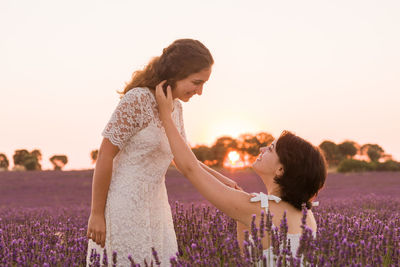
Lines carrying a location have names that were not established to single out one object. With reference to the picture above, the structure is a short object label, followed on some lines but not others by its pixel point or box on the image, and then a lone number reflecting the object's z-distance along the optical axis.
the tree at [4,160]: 48.64
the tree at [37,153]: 47.27
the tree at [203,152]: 53.88
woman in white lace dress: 2.40
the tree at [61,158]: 55.38
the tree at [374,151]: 51.25
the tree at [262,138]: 57.94
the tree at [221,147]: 55.81
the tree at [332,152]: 53.28
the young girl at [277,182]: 2.28
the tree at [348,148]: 57.56
